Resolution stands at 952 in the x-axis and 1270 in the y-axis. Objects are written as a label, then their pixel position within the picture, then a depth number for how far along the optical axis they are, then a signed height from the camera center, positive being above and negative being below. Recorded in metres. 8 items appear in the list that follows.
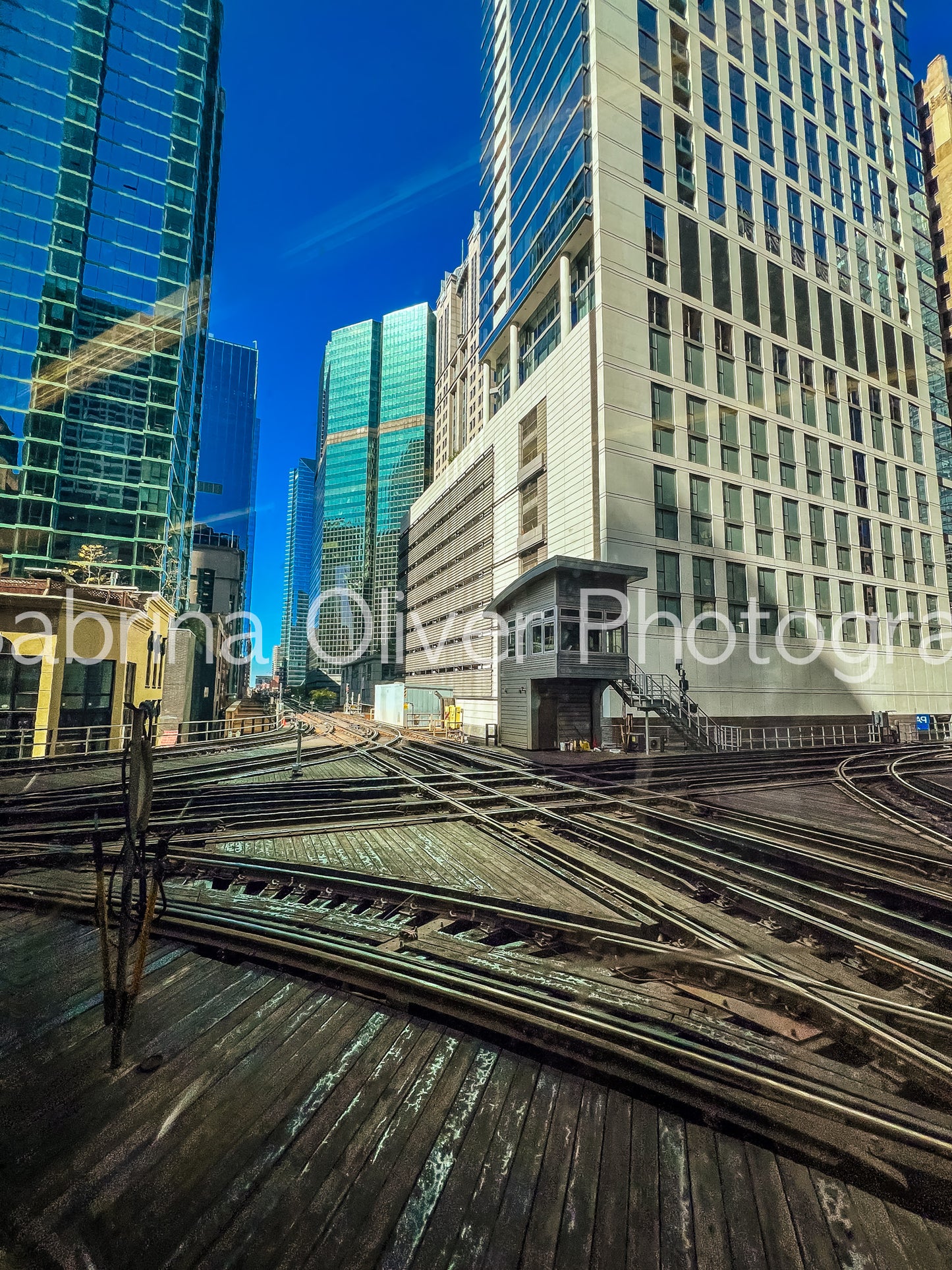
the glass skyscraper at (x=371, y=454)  119.50 +53.55
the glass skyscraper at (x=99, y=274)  55.84 +45.39
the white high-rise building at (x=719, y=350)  30.27 +22.44
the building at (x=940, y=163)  63.06 +63.50
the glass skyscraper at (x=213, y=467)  196.38 +79.63
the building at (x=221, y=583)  59.97 +16.81
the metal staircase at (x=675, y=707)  24.64 -0.64
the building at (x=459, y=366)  65.81 +45.21
